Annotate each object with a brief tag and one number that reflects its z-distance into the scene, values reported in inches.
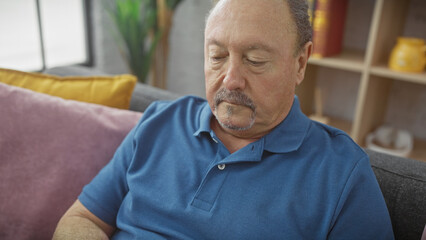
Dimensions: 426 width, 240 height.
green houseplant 99.5
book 74.3
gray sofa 33.6
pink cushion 40.5
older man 31.5
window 99.0
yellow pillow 48.8
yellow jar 68.4
